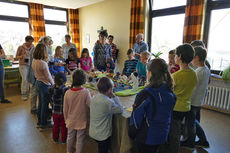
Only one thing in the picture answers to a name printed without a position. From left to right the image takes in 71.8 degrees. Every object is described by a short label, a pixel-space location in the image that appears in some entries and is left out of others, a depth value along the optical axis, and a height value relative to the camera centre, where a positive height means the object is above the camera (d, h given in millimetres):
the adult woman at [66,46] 3880 +254
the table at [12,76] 4195 -599
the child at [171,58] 2523 -13
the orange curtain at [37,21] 5543 +1241
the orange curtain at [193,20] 3260 +782
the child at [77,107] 1642 -529
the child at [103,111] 1398 -481
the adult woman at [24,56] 3420 -10
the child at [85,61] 3176 -95
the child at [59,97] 1905 -495
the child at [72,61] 3075 -95
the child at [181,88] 1534 -299
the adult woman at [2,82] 3230 -571
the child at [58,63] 2823 -132
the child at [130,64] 2924 -134
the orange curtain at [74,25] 6566 +1292
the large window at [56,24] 6108 +1261
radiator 3045 -810
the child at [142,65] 2529 -131
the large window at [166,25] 3885 +848
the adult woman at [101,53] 3361 +73
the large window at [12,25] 5215 +1022
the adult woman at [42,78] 2215 -318
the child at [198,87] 1811 -341
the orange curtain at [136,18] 4273 +1048
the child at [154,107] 1117 -356
